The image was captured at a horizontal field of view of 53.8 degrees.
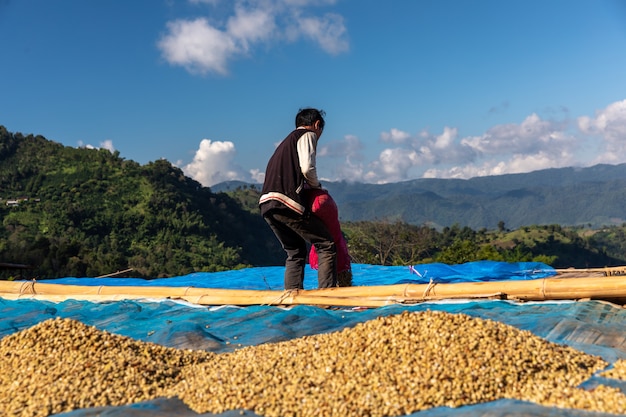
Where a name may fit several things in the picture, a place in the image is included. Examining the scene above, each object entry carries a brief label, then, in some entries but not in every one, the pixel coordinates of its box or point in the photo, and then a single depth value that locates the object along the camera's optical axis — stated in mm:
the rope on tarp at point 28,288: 5406
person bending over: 4211
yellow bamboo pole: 3643
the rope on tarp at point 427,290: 3932
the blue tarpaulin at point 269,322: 2133
